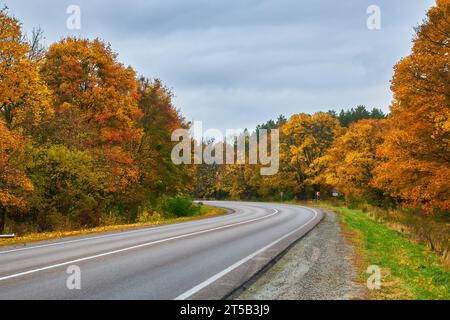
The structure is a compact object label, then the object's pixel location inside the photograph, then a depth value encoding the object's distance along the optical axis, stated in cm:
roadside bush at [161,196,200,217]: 3453
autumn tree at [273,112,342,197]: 6147
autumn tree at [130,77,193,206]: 3488
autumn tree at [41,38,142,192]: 2791
